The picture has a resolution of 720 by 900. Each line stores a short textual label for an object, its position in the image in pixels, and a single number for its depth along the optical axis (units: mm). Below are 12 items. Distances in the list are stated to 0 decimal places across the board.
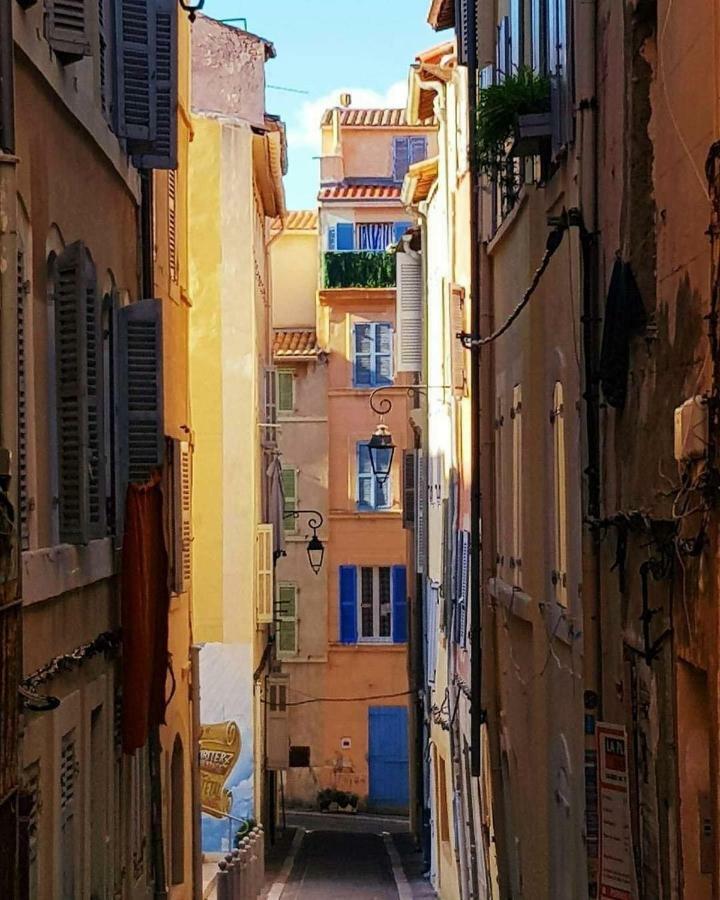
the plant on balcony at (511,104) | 12281
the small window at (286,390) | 43969
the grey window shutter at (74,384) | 11109
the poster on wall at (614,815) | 9164
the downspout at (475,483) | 17062
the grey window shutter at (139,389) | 13734
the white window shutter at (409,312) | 31766
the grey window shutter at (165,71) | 13953
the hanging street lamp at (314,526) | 41844
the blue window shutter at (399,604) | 42156
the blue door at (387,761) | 42469
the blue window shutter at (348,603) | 42406
